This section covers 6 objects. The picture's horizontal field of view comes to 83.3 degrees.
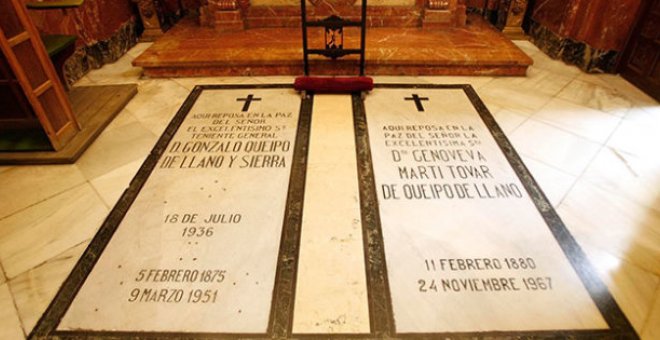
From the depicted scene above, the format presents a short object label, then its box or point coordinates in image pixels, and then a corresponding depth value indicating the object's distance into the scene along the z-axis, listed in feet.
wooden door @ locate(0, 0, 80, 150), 7.18
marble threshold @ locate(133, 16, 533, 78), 11.67
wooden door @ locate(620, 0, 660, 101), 10.30
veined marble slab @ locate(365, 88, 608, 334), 5.07
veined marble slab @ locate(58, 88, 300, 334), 5.13
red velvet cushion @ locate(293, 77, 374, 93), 10.37
